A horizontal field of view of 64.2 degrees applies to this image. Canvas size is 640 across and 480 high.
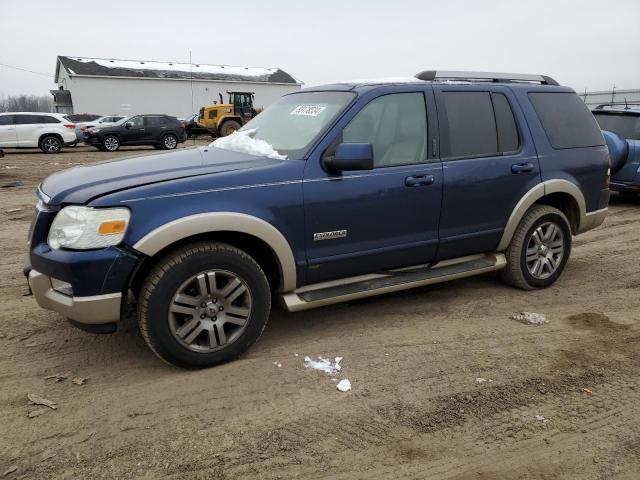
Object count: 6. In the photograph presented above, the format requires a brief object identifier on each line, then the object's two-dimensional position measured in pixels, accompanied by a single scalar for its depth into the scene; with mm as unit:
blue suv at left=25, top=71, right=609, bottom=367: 3064
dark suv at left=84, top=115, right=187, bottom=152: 21125
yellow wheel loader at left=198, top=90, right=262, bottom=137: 27359
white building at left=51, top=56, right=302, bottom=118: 44594
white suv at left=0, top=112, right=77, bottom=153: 19141
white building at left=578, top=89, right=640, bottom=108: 26031
